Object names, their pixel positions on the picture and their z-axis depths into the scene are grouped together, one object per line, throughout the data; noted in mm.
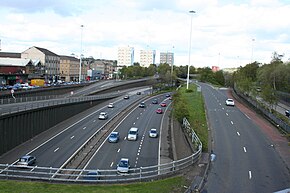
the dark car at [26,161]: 33719
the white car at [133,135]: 48375
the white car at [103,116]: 65988
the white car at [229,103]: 62906
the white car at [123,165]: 31653
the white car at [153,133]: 51062
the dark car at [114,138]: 46156
